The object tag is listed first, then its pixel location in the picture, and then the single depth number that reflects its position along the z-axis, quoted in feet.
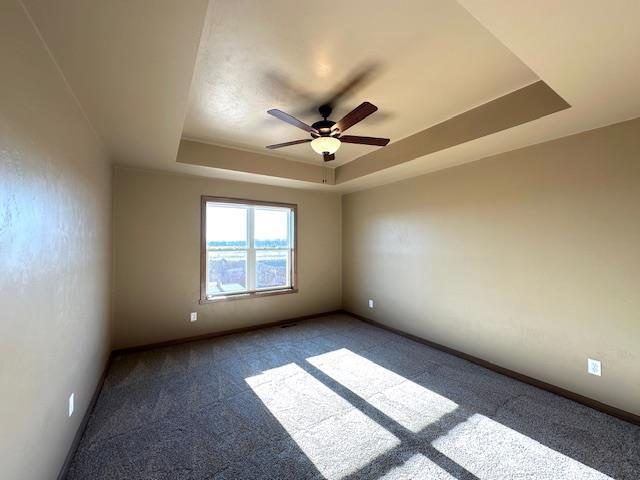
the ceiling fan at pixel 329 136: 7.62
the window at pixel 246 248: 13.50
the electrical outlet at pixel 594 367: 7.79
